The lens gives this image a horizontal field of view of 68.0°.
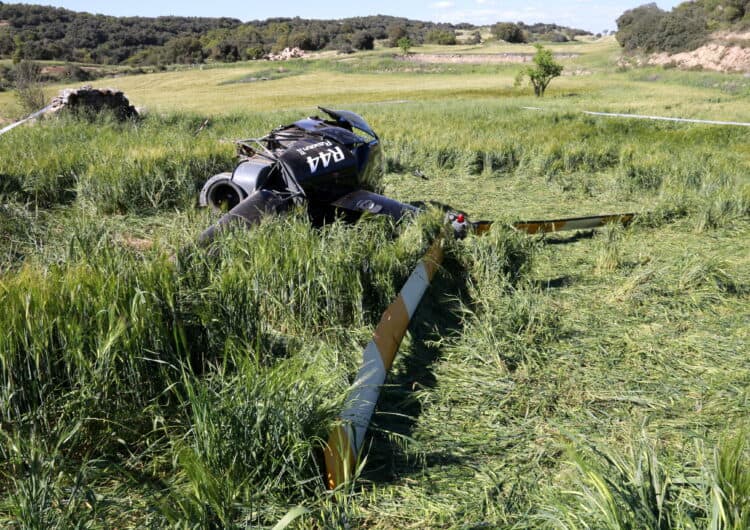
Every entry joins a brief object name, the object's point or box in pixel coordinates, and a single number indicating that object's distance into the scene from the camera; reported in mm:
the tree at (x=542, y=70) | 31062
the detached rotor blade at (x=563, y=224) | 5320
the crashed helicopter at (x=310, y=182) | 4664
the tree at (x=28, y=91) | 17844
